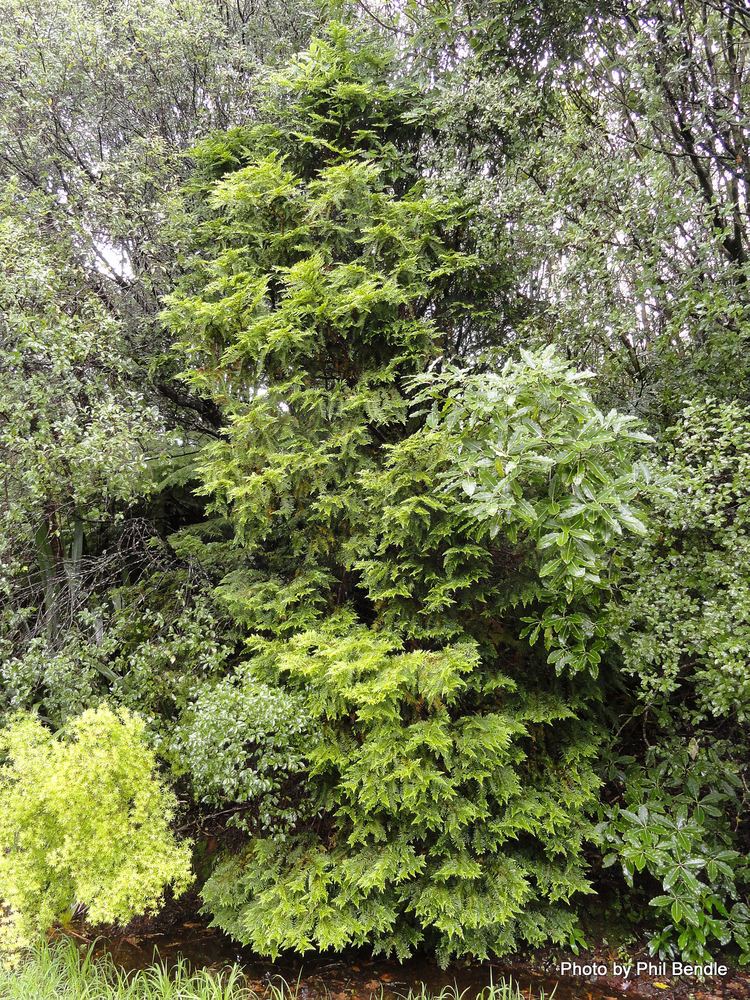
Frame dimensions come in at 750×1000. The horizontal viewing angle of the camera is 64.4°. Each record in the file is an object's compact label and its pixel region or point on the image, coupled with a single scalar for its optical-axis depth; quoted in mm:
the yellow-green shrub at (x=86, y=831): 3068
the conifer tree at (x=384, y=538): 3066
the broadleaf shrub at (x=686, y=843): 3150
